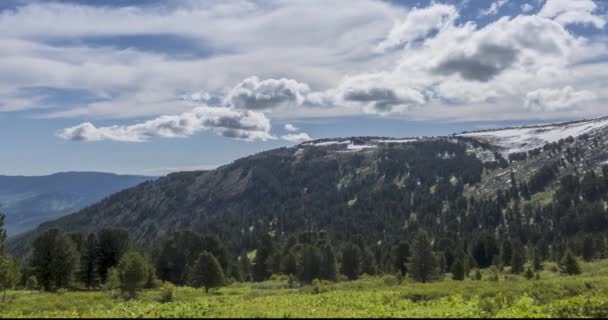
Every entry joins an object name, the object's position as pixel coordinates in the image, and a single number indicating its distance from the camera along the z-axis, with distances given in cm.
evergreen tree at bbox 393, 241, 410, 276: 12275
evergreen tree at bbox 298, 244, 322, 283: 11100
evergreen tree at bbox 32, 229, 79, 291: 8419
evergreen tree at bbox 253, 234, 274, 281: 13462
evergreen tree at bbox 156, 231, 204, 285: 11806
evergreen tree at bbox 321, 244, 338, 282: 11100
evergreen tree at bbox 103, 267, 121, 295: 7569
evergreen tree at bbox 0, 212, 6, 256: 5678
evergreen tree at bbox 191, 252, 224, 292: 8906
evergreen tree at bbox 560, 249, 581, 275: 9762
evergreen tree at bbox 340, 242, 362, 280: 12531
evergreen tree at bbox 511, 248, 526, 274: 12075
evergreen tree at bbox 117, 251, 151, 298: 7325
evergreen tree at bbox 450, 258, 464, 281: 10294
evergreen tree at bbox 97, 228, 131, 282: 9888
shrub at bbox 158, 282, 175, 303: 5894
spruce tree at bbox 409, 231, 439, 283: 9894
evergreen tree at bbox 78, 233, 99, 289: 9762
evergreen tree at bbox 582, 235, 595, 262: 14138
